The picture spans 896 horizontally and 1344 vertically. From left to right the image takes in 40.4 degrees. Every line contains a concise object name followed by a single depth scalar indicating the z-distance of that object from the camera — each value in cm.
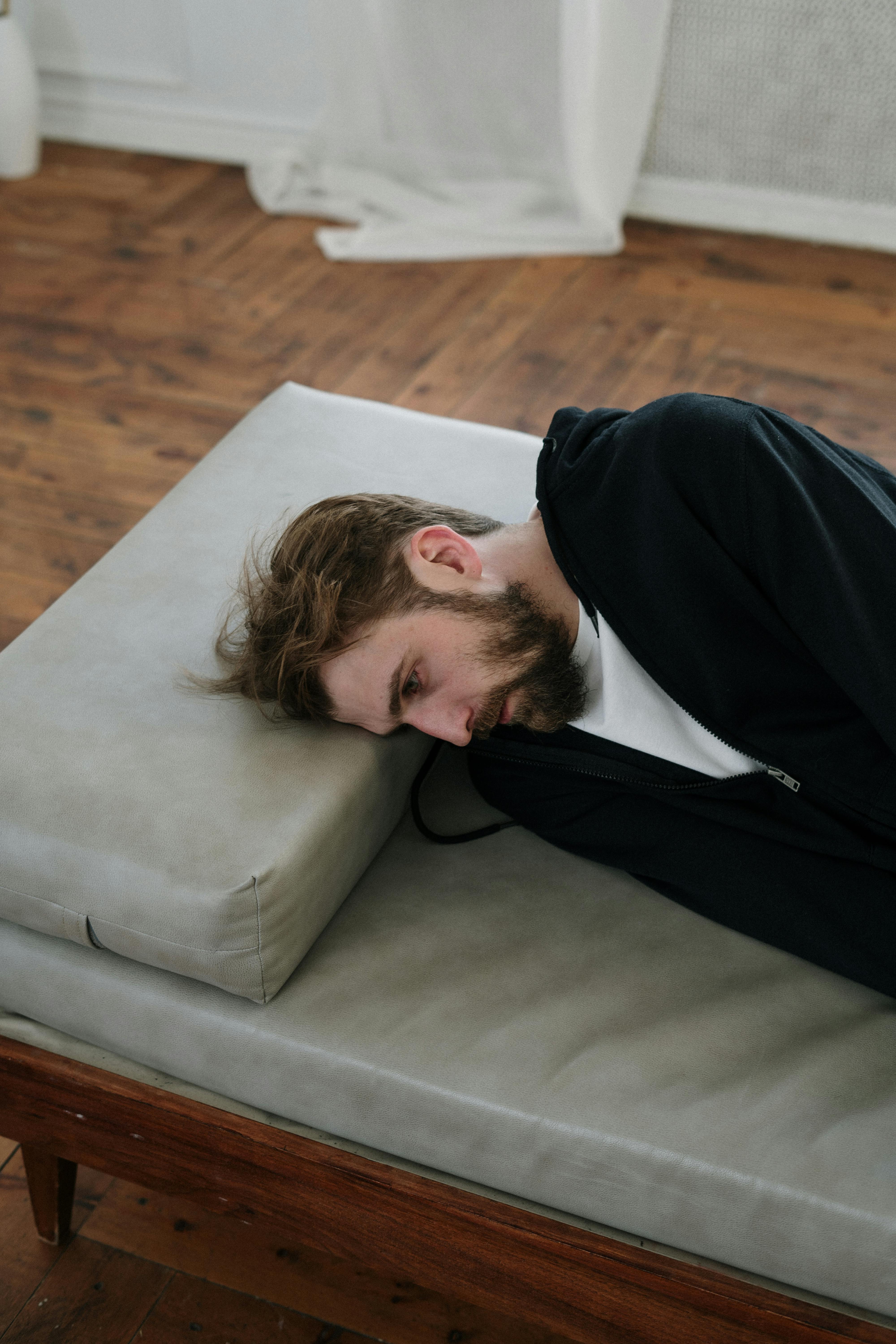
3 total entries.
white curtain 309
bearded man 118
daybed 103
